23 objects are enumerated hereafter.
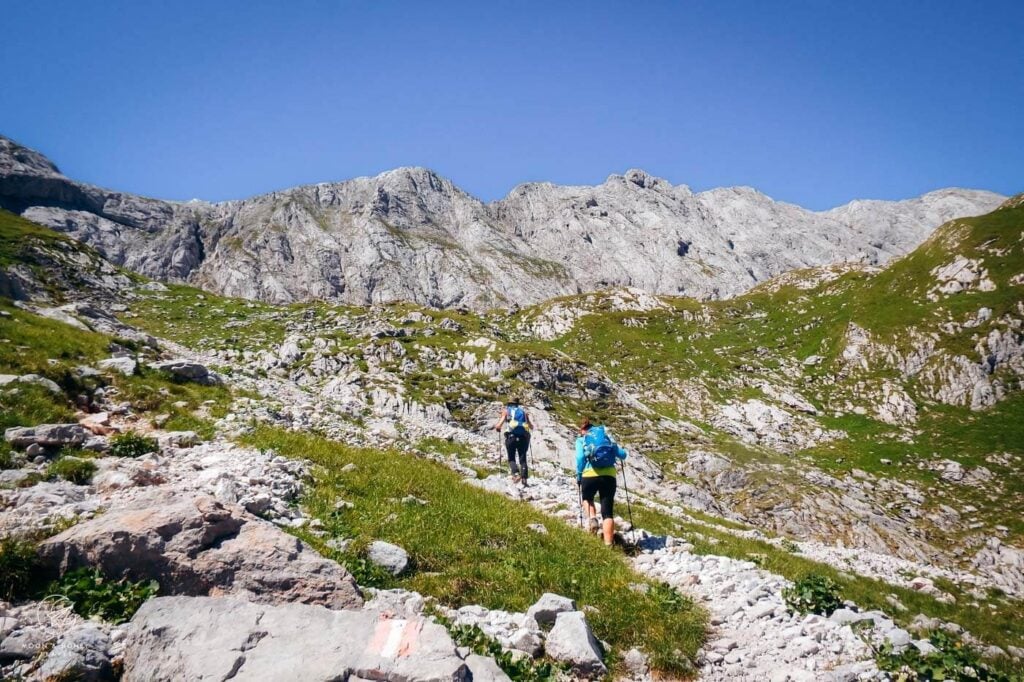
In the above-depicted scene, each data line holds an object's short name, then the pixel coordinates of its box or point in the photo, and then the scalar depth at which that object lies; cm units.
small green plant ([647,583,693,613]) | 950
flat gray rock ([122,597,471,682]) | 551
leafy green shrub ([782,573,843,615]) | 937
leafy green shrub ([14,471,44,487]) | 927
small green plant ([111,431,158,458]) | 1205
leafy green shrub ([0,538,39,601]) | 629
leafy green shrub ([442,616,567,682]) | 676
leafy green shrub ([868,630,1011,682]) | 678
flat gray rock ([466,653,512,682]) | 594
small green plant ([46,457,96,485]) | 1005
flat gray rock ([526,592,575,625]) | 804
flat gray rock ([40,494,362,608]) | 695
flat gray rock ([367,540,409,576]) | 930
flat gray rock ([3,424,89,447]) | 1059
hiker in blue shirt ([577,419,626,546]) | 1416
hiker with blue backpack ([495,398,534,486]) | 2089
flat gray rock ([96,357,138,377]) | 1816
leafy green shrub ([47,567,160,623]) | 633
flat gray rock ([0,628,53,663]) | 532
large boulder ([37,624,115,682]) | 517
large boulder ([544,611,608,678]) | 715
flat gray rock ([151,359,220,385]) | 2052
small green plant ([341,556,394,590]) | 882
